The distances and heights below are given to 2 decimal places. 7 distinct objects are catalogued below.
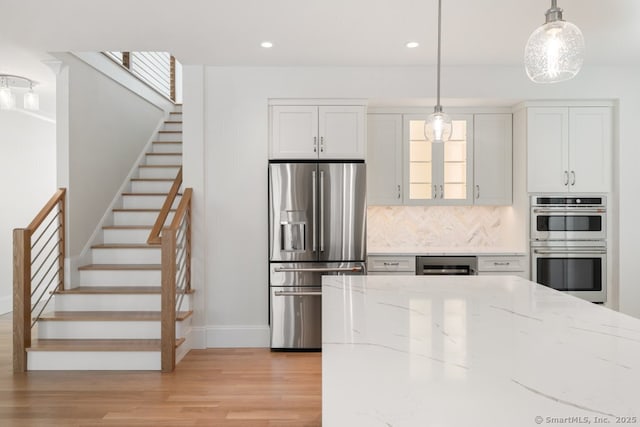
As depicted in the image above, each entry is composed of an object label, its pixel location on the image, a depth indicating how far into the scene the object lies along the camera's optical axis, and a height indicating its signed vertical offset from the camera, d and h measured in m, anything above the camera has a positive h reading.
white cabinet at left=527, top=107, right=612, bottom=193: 4.50 +0.63
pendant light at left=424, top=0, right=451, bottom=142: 2.46 +0.47
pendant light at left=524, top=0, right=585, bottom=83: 1.48 +0.54
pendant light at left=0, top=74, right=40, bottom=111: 4.45 +1.19
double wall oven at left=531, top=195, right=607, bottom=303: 4.48 -0.21
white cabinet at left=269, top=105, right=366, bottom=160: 4.42 +0.77
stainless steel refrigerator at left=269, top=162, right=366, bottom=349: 4.25 -0.24
